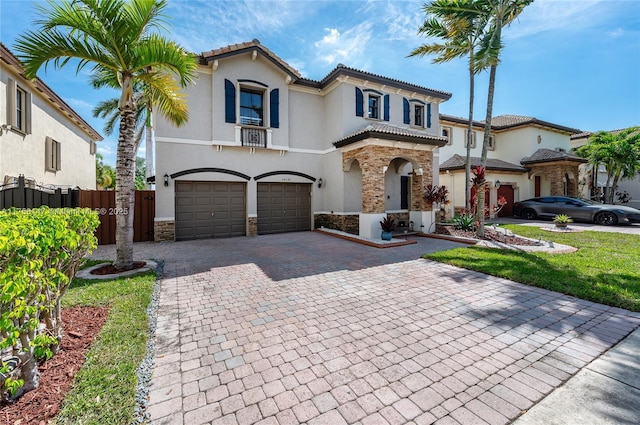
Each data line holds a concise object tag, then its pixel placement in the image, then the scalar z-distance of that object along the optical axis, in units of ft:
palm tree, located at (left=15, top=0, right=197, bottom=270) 18.57
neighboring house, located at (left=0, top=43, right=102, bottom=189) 30.37
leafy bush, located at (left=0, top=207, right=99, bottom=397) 6.64
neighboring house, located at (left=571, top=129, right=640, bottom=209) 72.45
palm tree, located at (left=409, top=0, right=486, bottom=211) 35.32
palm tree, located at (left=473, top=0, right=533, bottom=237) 33.42
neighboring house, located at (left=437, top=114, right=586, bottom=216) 61.05
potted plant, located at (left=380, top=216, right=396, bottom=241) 33.71
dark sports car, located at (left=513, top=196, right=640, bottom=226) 49.08
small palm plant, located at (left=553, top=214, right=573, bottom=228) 42.93
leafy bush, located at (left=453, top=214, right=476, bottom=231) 39.88
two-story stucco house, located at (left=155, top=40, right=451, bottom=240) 36.45
